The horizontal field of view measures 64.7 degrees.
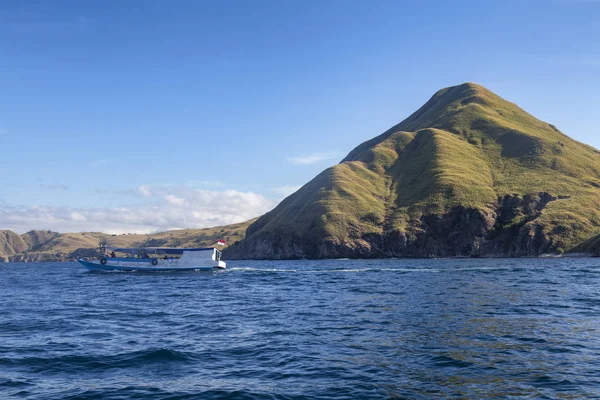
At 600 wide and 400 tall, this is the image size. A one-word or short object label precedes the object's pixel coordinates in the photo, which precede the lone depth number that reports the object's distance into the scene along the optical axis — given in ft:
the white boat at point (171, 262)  323.16
